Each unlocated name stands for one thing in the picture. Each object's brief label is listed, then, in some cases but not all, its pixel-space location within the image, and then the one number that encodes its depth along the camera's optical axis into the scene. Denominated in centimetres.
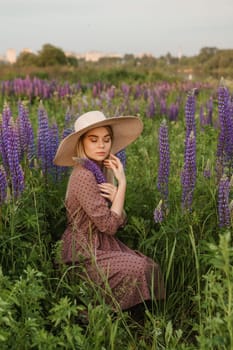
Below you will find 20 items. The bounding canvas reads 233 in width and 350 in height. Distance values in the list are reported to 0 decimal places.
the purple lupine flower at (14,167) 328
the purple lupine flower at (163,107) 845
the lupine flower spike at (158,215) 316
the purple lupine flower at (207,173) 356
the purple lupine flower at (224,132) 352
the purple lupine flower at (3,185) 323
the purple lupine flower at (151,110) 839
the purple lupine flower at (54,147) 397
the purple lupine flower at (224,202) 306
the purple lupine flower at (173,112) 834
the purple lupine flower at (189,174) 311
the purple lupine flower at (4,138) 342
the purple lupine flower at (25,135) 388
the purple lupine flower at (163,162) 329
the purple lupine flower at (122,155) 404
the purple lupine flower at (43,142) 389
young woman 314
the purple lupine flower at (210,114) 715
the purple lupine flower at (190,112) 359
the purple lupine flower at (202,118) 714
